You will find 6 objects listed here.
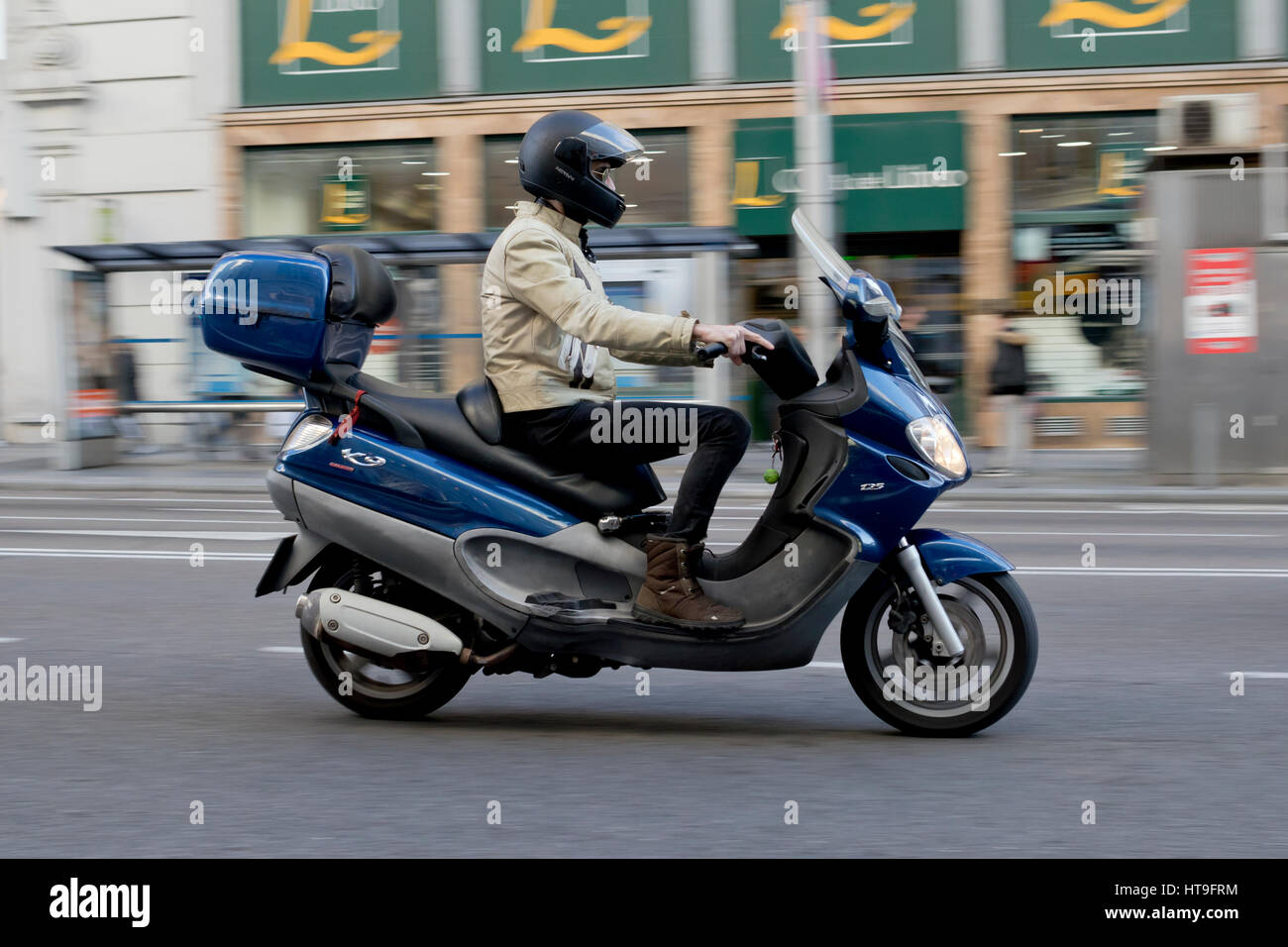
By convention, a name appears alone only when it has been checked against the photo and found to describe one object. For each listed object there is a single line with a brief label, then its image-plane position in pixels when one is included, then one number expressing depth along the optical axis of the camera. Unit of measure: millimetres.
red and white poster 15523
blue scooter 4984
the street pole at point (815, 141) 16344
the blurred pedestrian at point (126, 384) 18219
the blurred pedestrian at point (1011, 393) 16172
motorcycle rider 5012
